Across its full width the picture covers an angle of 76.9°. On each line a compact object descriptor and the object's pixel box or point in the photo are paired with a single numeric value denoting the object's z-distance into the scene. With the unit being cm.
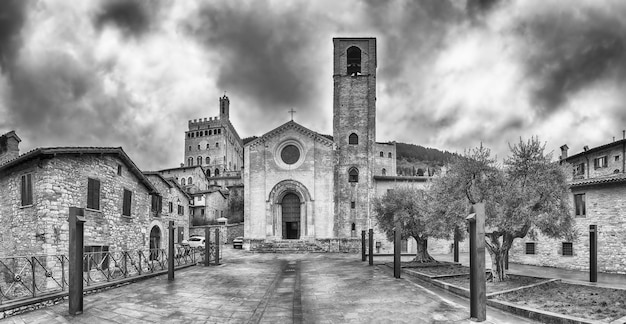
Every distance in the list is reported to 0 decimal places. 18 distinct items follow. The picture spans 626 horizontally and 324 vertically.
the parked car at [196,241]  3831
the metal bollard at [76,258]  985
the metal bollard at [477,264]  924
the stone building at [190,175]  6700
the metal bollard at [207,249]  2353
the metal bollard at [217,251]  2413
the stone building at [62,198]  1539
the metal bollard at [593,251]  1609
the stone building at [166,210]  2619
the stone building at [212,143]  9894
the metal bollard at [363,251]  2706
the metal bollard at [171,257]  1719
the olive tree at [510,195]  1459
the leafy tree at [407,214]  2325
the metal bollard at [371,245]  2358
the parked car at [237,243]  4075
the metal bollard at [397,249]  1759
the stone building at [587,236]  2048
